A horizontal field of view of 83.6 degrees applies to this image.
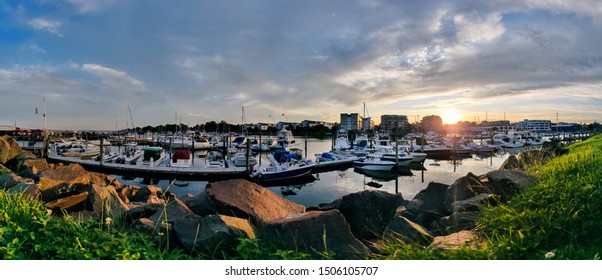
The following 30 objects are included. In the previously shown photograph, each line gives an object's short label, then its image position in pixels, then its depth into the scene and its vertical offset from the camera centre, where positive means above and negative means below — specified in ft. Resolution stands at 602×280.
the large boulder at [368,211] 22.59 -5.20
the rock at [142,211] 20.07 -4.59
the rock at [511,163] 43.88 -3.81
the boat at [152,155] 99.40 -5.77
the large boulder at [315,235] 13.83 -4.18
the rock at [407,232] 15.79 -4.71
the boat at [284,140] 172.44 -2.35
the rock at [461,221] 16.77 -4.54
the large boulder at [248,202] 17.80 -3.73
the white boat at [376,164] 94.63 -8.27
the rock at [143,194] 41.96 -7.29
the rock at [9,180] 25.32 -3.35
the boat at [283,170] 77.00 -8.14
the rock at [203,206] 20.75 -4.52
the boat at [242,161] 86.22 -6.54
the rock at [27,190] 20.18 -3.30
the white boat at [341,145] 150.10 -4.31
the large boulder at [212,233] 13.12 -3.94
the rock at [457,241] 11.87 -4.02
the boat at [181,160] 84.64 -6.09
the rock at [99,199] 24.38 -4.86
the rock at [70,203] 24.47 -5.00
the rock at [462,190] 25.89 -4.29
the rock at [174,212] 17.34 -4.07
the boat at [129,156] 93.86 -5.98
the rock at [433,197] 30.55 -6.00
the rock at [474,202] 20.76 -4.26
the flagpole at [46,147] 103.37 -3.31
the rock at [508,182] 19.52 -2.83
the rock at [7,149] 54.19 -2.11
